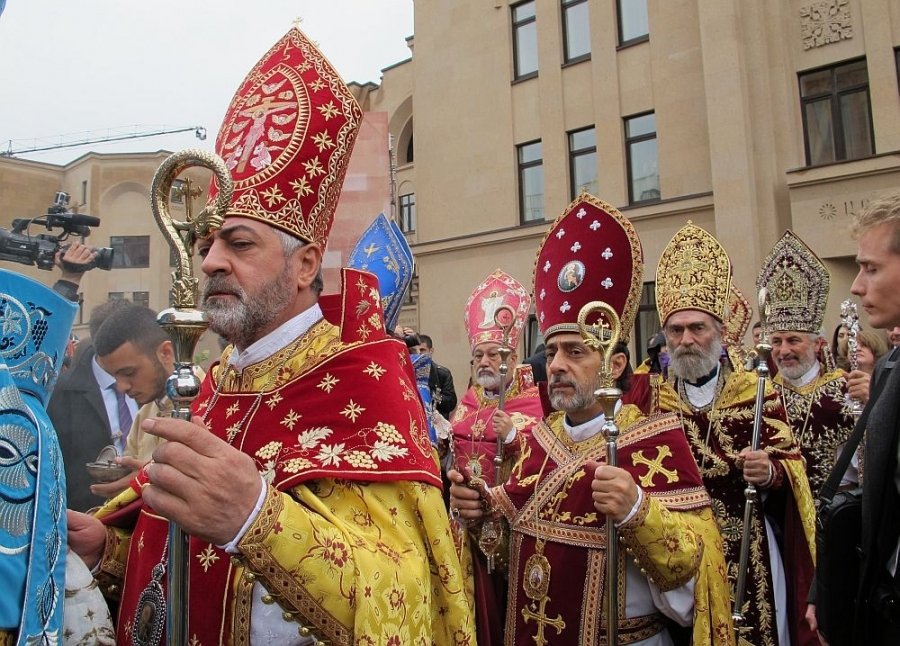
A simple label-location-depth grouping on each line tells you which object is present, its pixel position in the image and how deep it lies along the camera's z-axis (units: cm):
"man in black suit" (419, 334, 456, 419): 857
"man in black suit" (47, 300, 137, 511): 370
